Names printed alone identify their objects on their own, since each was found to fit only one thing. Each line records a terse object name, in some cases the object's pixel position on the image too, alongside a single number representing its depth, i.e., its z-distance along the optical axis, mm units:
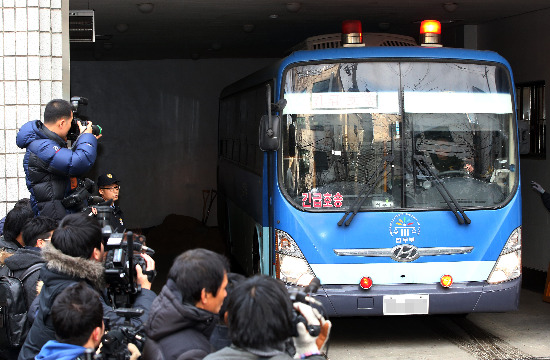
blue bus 7652
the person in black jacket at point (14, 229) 5711
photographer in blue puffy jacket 6062
